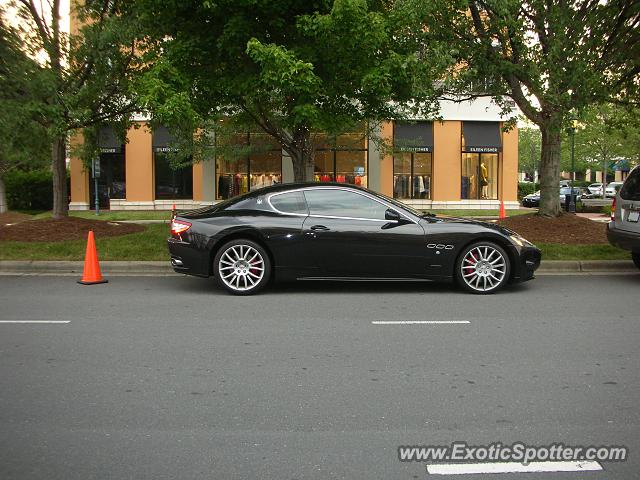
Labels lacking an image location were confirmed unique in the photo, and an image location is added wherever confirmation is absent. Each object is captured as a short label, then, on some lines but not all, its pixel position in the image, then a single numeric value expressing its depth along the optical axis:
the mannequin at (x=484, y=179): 28.58
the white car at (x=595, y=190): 41.81
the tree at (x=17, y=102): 8.16
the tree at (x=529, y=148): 60.84
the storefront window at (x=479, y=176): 28.47
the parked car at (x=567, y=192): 33.47
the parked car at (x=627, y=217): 9.15
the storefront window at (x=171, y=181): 28.05
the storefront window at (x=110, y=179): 28.36
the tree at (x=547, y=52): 10.83
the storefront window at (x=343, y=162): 27.16
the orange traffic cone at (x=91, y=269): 9.30
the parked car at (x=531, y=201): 33.59
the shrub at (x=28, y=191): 26.38
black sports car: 8.21
